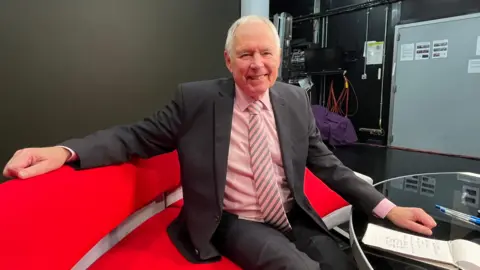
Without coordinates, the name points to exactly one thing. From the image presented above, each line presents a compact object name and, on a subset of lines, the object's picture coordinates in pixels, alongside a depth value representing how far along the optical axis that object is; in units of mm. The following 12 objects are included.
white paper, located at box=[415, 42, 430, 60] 4762
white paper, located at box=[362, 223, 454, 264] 908
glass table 917
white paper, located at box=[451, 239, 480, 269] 847
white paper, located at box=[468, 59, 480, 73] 4289
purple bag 5195
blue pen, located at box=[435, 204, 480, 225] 1193
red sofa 850
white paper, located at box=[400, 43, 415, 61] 4909
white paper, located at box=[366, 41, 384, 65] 5242
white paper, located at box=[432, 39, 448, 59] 4574
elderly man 1183
